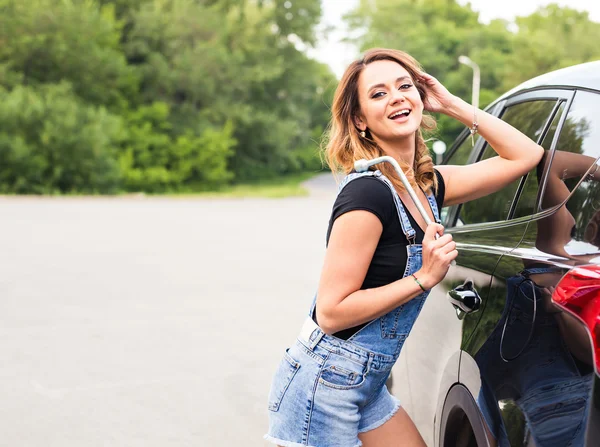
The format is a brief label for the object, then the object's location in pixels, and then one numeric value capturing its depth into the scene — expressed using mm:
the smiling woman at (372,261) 2324
